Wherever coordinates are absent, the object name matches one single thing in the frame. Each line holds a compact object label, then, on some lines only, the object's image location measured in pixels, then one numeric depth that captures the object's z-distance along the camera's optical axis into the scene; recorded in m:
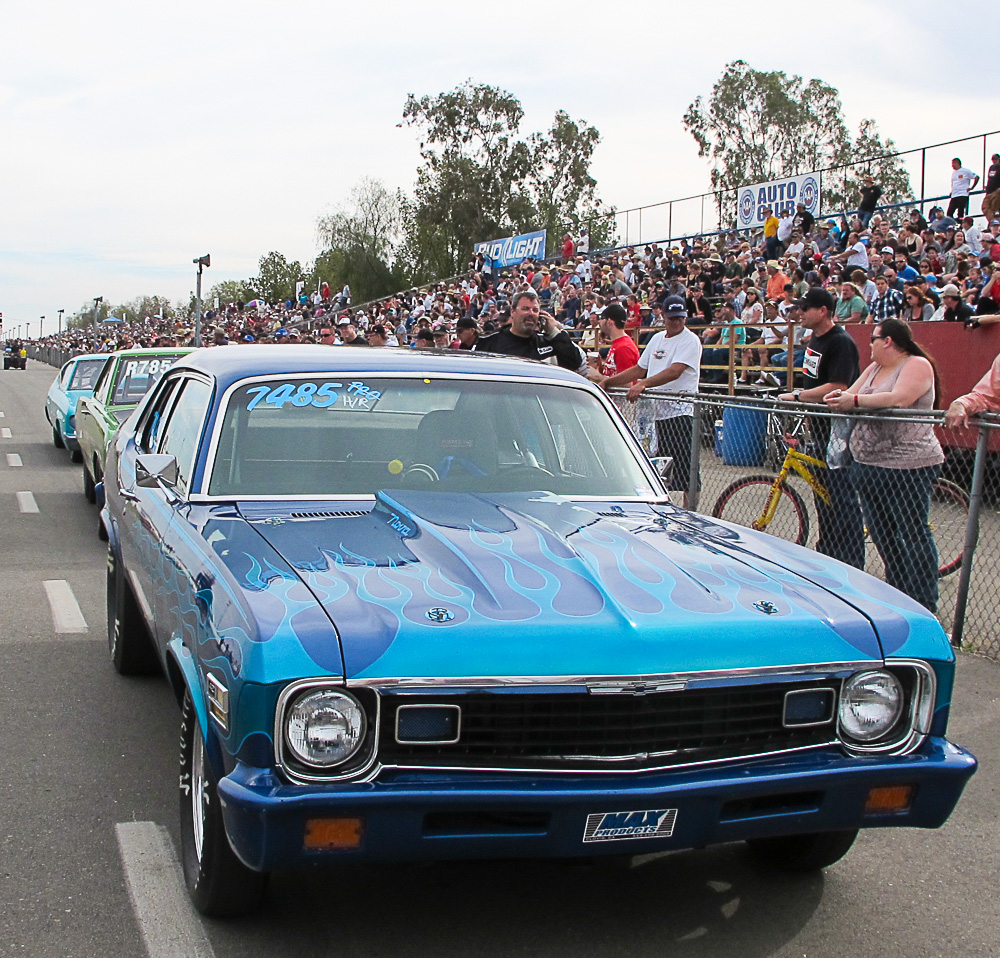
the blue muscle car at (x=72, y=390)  15.12
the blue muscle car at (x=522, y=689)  2.74
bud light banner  39.56
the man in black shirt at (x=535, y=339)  8.84
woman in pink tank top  6.67
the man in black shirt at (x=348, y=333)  13.67
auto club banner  26.08
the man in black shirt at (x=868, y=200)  22.72
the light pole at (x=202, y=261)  25.98
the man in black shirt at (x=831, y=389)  7.23
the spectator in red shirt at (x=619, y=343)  10.82
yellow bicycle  7.09
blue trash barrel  8.80
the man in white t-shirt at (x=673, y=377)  9.18
